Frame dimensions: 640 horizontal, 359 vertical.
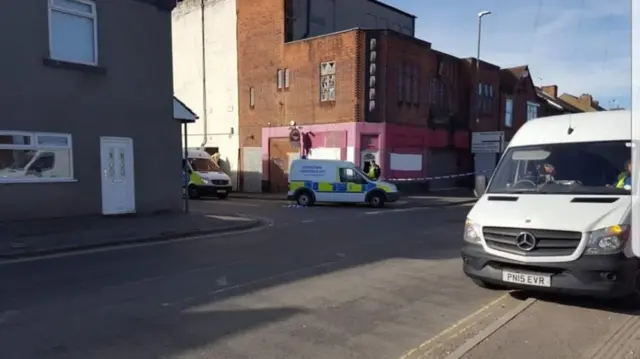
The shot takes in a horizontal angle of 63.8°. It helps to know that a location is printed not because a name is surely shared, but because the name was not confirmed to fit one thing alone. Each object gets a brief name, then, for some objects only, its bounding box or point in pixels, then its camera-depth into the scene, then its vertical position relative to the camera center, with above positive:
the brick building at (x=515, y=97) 37.19 +4.01
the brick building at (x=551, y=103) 44.07 +4.33
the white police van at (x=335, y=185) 20.17 -1.42
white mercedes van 5.14 -0.68
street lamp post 32.44 +3.70
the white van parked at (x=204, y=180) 24.12 -1.51
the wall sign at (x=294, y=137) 28.23 +0.64
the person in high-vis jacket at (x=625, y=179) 5.80 -0.32
